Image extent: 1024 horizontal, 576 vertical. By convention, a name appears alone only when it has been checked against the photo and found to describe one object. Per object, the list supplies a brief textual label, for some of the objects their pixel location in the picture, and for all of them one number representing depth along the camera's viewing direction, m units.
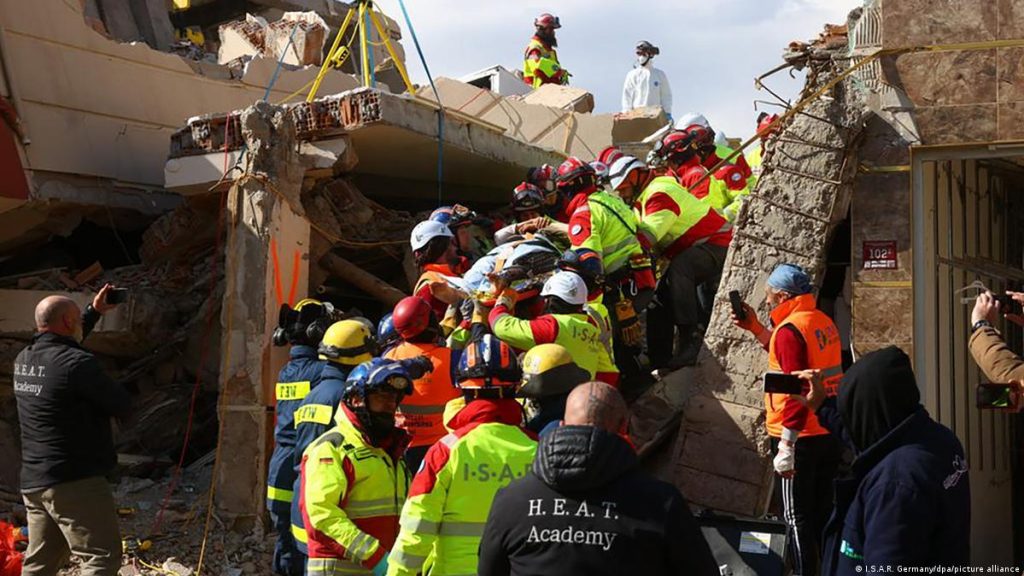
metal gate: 7.78
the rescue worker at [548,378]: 5.52
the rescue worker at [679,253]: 8.97
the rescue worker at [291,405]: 6.59
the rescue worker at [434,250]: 8.48
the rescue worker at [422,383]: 6.52
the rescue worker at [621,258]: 8.64
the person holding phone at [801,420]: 6.62
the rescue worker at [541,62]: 16.73
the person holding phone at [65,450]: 6.55
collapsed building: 7.73
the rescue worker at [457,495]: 4.47
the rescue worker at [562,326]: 6.84
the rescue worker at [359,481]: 5.12
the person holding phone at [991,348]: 5.07
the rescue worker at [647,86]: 15.55
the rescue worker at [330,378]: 6.44
